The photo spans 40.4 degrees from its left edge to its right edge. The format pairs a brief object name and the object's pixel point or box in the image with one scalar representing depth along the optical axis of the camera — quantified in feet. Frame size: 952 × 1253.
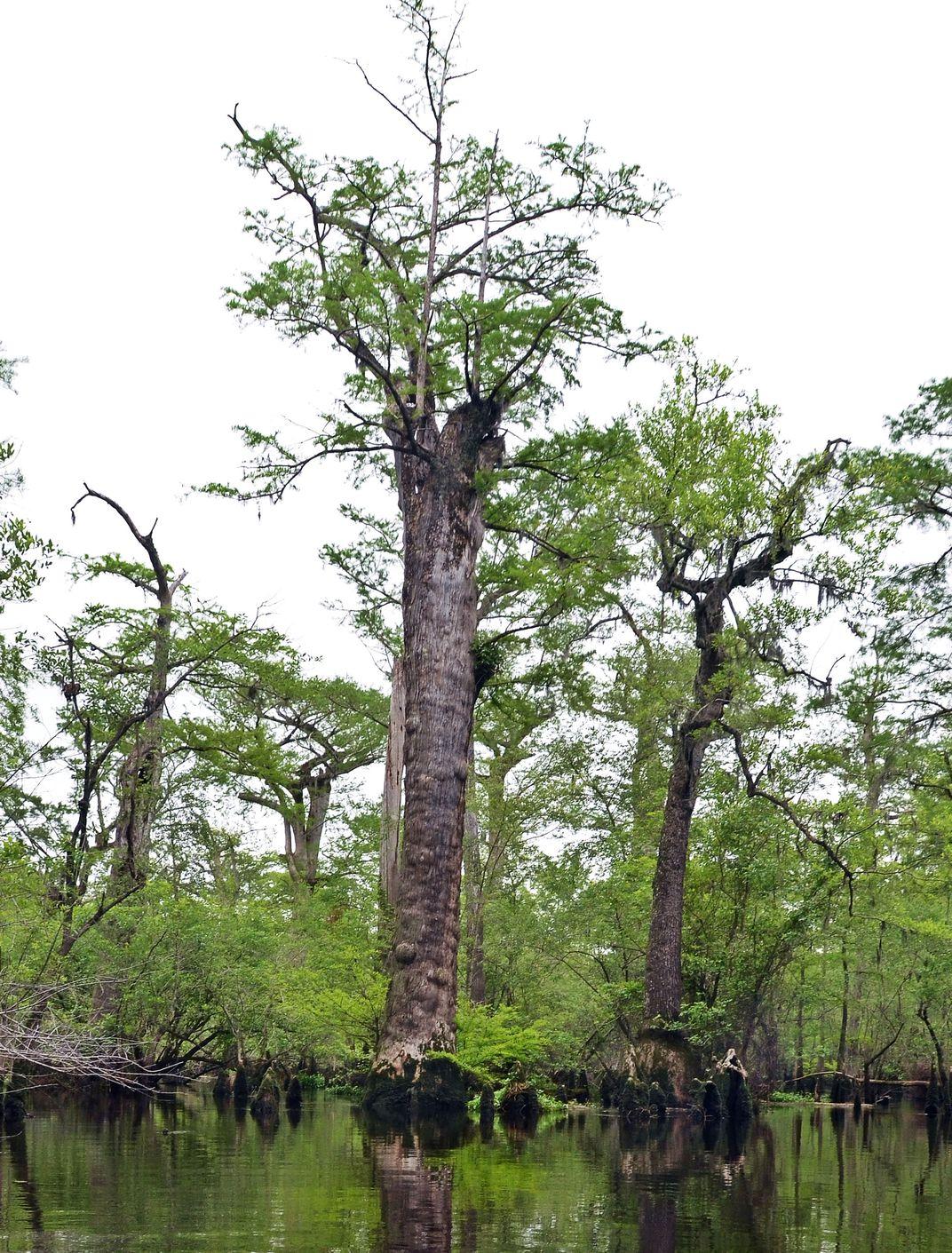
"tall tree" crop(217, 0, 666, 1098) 53.42
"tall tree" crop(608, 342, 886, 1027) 68.74
